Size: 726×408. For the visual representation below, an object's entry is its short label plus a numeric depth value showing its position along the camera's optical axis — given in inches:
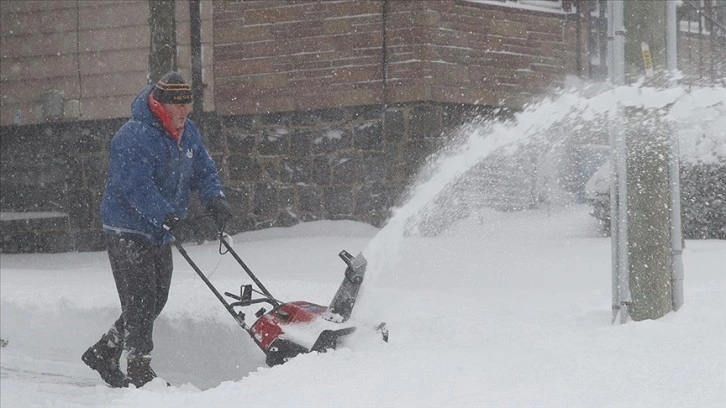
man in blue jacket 442.0
